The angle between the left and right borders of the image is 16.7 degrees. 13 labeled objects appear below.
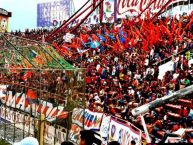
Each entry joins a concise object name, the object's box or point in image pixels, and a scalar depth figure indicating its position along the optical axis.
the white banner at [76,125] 15.39
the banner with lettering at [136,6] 62.79
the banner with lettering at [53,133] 14.72
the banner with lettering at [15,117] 15.37
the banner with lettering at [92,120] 17.74
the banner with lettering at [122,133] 14.51
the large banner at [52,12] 124.49
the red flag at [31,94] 15.49
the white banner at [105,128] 16.66
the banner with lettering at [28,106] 15.25
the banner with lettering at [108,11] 81.70
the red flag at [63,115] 15.27
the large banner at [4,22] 112.34
